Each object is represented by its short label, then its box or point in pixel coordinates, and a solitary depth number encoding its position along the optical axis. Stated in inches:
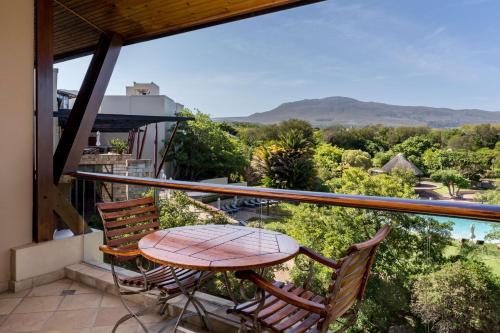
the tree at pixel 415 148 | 1368.6
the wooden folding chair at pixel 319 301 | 56.9
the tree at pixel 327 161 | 1139.4
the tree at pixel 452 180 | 1212.5
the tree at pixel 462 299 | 68.2
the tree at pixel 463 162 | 1253.4
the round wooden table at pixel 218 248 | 68.3
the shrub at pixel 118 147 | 563.9
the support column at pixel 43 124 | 130.7
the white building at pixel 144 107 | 863.7
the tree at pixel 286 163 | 1085.8
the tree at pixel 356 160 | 1311.5
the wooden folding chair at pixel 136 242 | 87.8
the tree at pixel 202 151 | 958.4
